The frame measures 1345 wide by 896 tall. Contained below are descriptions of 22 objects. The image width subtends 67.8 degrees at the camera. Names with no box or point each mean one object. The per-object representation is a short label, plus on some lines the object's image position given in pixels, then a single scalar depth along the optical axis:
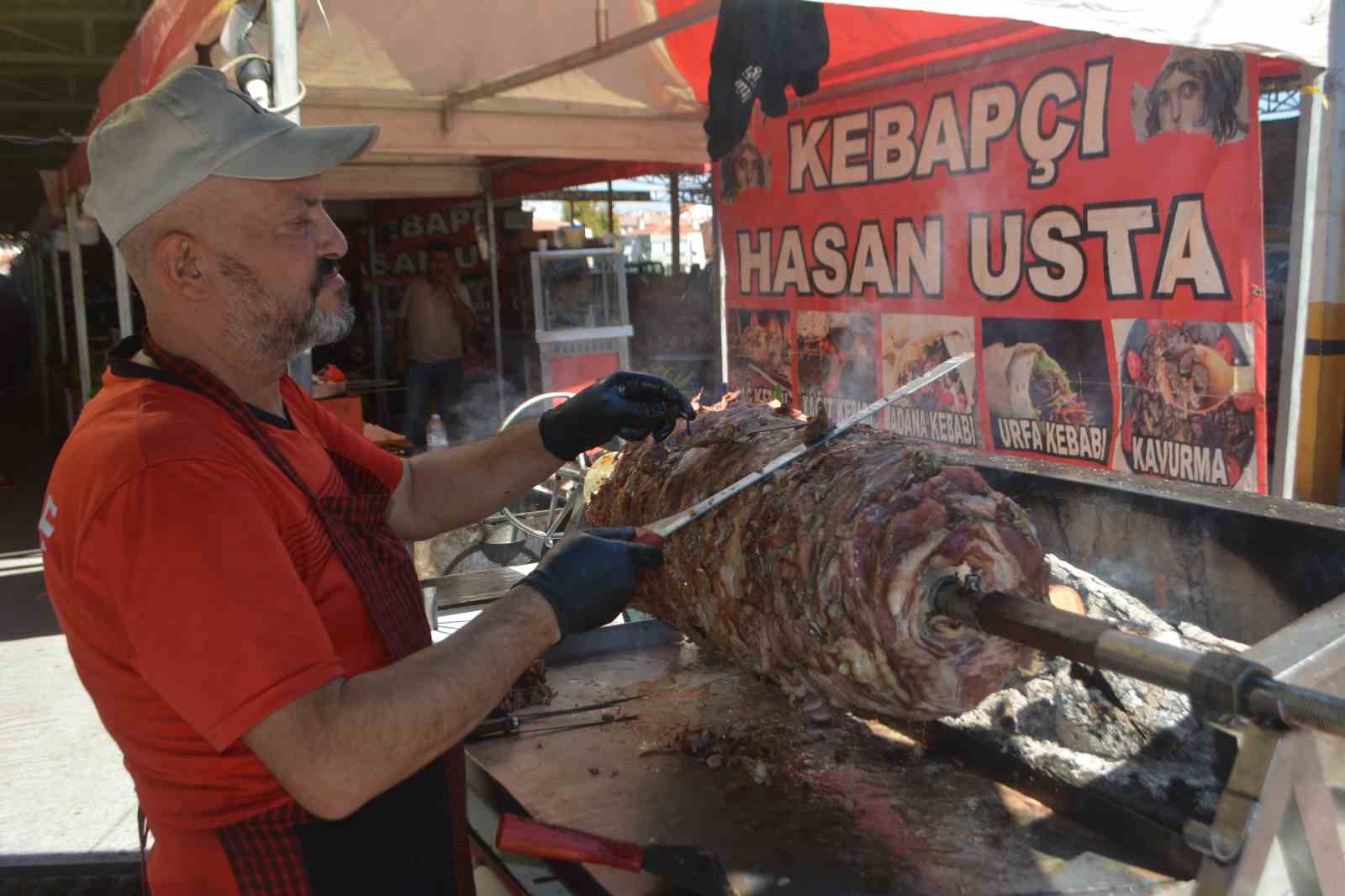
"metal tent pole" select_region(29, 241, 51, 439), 14.23
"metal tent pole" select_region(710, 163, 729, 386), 6.27
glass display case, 9.77
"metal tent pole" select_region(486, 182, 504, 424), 10.32
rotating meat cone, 1.72
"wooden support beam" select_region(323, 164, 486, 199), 9.59
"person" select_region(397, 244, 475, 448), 10.54
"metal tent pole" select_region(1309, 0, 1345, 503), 3.57
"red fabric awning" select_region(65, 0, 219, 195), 2.96
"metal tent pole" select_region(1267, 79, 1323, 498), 3.41
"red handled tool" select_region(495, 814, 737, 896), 1.59
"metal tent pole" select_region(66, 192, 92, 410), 8.82
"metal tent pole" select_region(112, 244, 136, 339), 6.99
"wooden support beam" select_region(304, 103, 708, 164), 6.02
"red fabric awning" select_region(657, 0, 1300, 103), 4.27
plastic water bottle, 6.39
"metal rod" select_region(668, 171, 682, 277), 12.40
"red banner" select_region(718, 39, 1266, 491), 3.60
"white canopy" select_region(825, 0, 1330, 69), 2.85
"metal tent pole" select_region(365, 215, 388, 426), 13.37
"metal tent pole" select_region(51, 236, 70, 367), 12.18
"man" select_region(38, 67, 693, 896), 1.29
